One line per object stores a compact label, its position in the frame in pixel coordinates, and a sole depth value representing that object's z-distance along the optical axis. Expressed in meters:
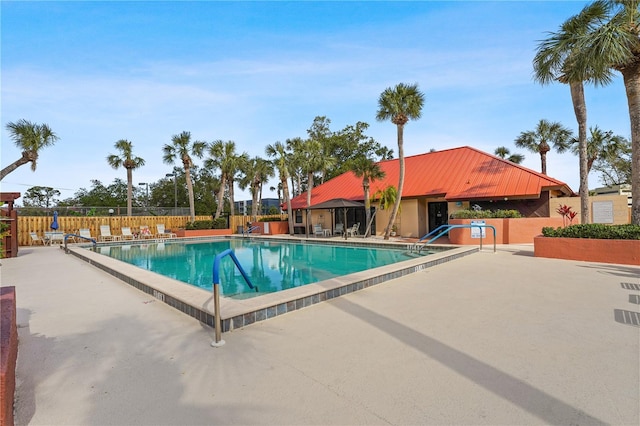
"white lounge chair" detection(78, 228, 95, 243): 19.57
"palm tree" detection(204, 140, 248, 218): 27.02
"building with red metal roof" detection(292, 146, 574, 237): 15.36
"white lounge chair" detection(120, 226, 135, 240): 20.99
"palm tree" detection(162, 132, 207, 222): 26.52
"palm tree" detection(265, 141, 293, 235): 22.47
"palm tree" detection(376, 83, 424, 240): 15.70
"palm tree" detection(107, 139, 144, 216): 27.16
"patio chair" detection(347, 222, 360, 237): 19.75
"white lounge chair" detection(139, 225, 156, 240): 21.89
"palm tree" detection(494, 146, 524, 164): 27.78
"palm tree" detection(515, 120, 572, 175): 24.34
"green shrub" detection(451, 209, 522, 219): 14.45
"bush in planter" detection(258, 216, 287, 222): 27.61
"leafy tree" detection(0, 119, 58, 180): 14.05
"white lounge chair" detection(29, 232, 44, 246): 18.38
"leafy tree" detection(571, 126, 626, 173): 24.69
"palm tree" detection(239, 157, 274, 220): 27.62
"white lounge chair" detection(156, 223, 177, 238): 22.36
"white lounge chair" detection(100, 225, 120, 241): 20.34
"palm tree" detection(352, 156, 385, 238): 17.61
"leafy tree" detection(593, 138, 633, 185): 25.65
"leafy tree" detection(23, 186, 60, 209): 44.56
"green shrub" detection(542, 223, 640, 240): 8.77
